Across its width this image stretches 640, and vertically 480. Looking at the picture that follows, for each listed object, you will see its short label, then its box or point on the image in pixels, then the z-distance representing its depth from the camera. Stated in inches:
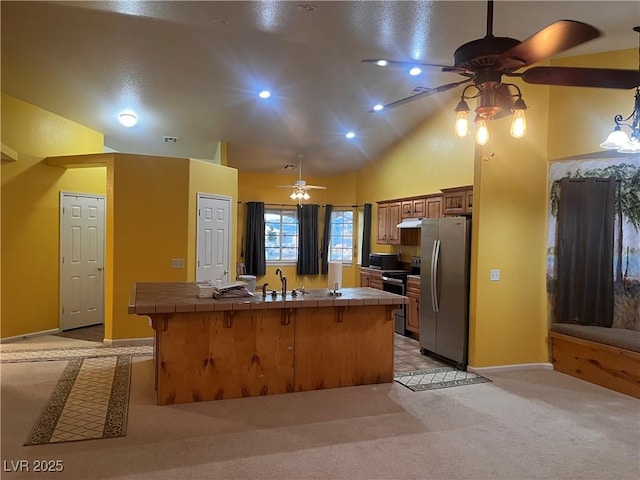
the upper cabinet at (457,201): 211.5
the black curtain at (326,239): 370.9
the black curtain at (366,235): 342.6
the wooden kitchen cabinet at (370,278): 285.9
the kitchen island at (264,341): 145.6
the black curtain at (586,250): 181.8
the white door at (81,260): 251.9
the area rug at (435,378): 169.1
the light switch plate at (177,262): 231.5
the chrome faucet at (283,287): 157.5
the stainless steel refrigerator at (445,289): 191.0
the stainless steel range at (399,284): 258.2
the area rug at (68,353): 196.5
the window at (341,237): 373.7
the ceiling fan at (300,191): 292.4
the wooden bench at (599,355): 161.6
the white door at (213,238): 244.1
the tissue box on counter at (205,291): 153.2
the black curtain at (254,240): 350.0
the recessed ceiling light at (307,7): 138.0
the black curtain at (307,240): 365.7
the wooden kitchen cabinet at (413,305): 244.1
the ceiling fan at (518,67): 78.1
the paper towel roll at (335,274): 163.3
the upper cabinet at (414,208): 267.1
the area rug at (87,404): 123.3
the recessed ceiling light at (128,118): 239.5
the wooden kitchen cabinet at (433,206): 252.5
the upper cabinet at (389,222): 296.8
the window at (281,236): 367.9
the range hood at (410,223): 265.6
